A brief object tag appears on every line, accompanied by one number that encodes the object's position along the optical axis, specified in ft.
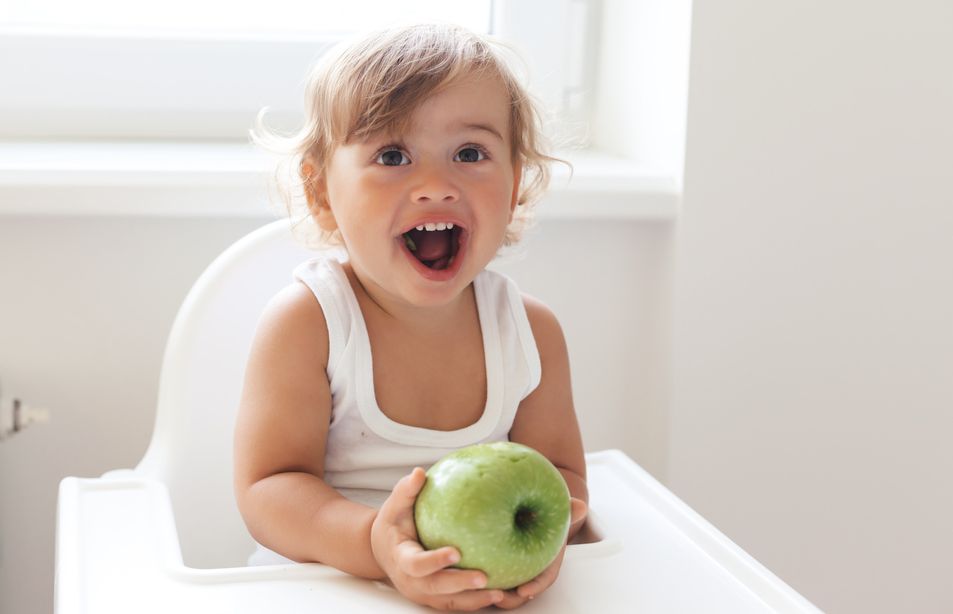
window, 4.17
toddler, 2.82
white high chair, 2.37
